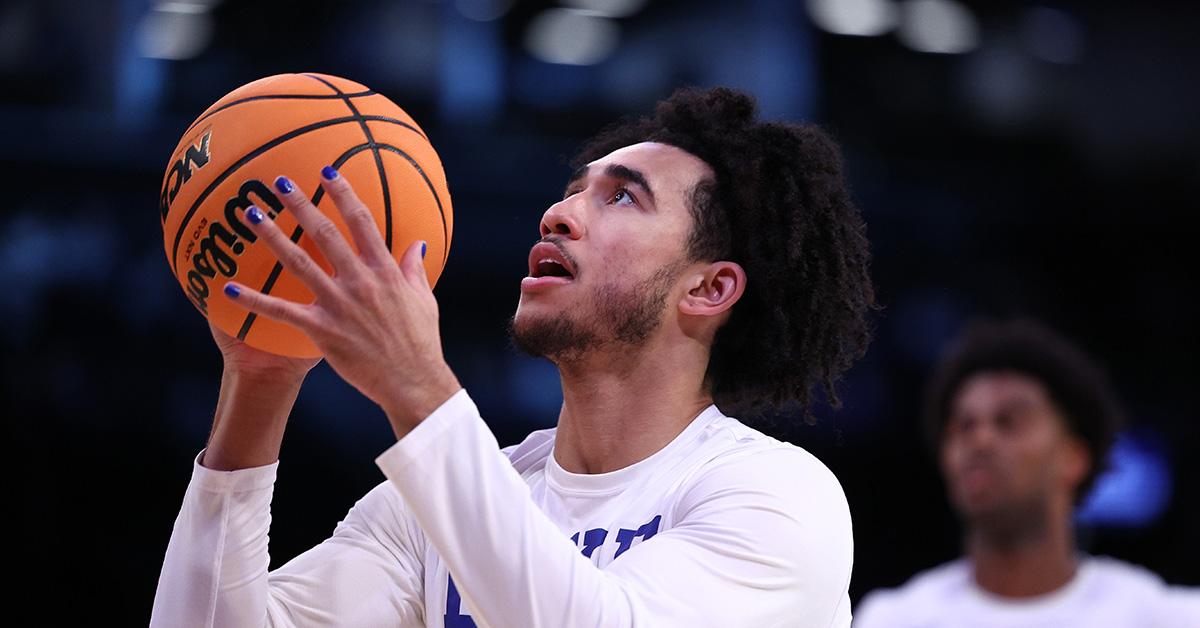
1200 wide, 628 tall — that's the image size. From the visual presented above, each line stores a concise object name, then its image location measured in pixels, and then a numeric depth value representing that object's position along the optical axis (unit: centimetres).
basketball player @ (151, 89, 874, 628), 423
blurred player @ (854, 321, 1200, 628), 1062
